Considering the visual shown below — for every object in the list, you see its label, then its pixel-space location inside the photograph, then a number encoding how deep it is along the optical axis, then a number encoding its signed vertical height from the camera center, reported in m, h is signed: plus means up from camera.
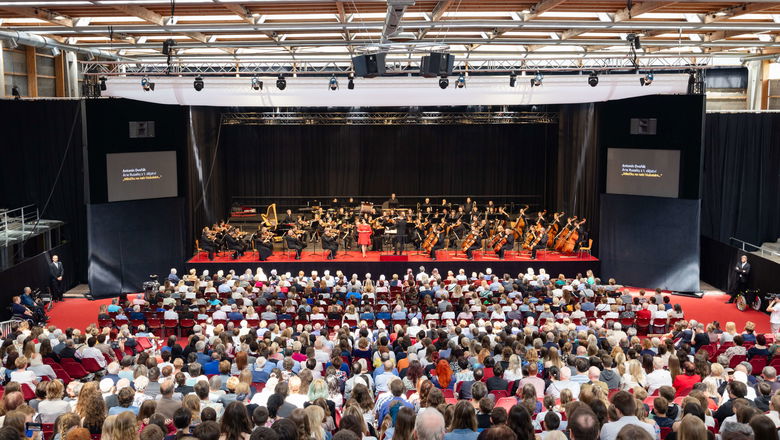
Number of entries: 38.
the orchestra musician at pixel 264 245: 21.56 -2.67
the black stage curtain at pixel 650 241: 20.56 -2.41
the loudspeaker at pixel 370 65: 14.95 +2.00
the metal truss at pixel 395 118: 26.14 +1.53
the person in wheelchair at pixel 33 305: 16.45 -3.50
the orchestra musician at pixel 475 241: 21.85 -2.56
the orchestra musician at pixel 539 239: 21.92 -2.47
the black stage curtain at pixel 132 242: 20.31 -2.51
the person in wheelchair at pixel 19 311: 15.73 -3.43
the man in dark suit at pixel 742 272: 18.84 -2.97
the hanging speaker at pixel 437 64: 14.75 +2.00
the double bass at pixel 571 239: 22.41 -2.51
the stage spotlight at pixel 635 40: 15.86 +2.73
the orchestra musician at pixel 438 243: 21.98 -2.61
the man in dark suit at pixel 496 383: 9.08 -2.87
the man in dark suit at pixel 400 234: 22.03 -2.35
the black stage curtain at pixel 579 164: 22.44 -0.14
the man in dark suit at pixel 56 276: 18.88 -3.19
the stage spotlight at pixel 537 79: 19.52 +2.23
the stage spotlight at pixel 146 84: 19.06 +1.98
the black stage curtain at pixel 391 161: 28.88 -0.07
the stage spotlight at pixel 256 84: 20.05 +2.12
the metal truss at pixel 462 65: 18.95 +3.02
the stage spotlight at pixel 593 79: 19.05 +2.18
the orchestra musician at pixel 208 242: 21.72 -2.59
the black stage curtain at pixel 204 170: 22.70 -0.43
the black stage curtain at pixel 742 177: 21.94 -0.51
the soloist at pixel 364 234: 22.19 -2.36
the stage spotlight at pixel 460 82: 20.30 +2.23
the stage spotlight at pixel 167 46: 15.75 +2.49
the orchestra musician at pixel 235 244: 21.86 -2.68
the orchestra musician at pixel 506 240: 21.78 -2.48
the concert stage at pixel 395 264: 21.50 -3.21
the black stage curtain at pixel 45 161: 21.12 -0.12
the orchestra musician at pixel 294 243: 21.77 -2.61
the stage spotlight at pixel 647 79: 18.66 +2.16
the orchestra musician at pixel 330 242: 21.61 -2.56
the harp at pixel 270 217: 23.90 -2.16
